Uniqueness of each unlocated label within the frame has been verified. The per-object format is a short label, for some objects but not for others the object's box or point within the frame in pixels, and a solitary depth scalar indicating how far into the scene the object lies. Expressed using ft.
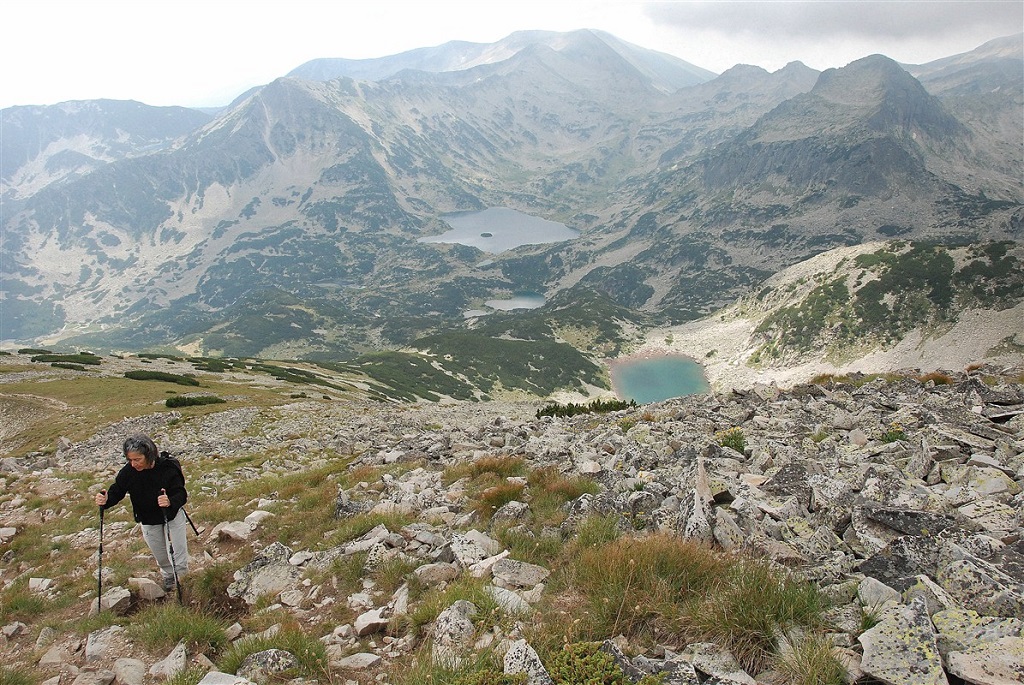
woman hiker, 28.91
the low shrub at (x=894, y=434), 38.60
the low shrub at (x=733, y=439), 42.83
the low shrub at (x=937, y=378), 65.46
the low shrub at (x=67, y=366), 194.40
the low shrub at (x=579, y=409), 96.58
